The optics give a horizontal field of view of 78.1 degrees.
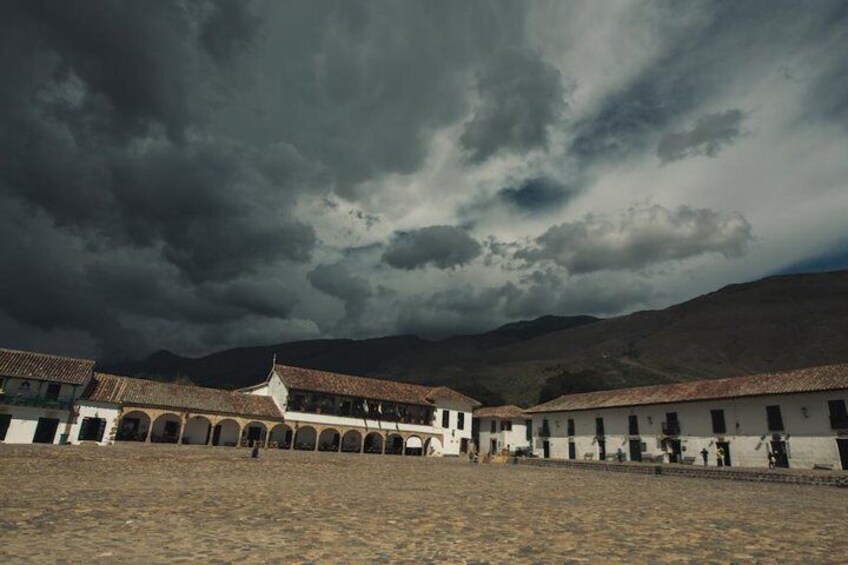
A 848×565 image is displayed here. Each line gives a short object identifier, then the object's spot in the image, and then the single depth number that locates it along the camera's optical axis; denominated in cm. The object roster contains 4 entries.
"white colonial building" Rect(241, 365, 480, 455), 4503
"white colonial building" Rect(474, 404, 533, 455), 5759
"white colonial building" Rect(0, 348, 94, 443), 3306
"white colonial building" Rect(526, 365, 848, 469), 3020
